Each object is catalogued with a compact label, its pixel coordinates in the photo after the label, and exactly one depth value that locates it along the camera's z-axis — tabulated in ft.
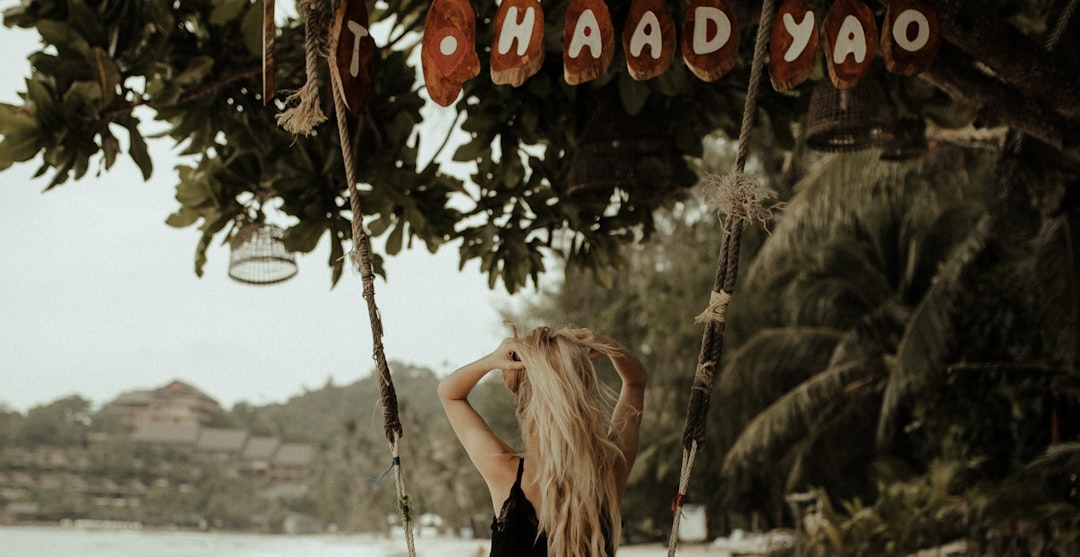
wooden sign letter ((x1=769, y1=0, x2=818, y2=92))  7.52
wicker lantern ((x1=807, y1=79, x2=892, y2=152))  10.94
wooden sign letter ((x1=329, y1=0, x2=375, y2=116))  6.80
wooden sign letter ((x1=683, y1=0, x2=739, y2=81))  7.57
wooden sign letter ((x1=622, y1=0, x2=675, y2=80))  7.50
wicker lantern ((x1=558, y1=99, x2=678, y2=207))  11.28
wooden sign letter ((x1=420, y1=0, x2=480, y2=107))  7.02
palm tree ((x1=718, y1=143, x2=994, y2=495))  28.86
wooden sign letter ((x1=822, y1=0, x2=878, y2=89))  7.73
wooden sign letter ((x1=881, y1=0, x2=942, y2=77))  8.14
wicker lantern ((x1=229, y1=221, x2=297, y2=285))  13.33
